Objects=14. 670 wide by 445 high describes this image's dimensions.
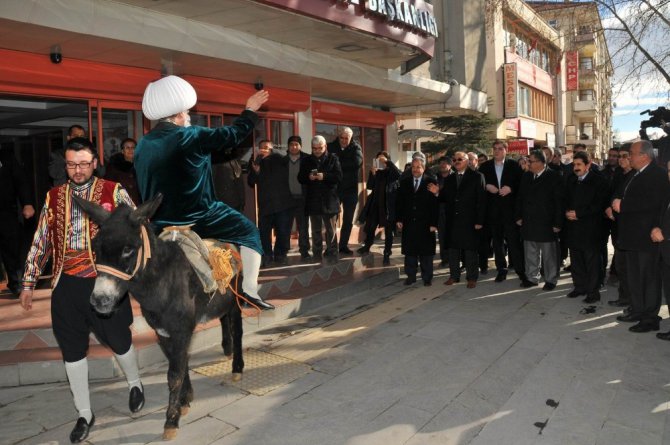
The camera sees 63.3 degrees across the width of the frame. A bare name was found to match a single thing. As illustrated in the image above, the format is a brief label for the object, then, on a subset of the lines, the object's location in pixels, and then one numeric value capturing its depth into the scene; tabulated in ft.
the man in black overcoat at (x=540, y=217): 26.17
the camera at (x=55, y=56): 23.93
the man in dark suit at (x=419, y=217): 27.76
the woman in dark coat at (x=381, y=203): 33.01
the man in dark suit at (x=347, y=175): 30.96
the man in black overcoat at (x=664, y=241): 18.85
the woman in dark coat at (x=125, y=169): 24.30
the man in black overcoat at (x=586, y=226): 24.48
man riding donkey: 11.66
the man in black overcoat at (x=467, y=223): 27.63
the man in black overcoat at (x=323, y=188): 27.94
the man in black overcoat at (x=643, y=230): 20.29
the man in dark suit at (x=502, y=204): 28.48
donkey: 10.16
